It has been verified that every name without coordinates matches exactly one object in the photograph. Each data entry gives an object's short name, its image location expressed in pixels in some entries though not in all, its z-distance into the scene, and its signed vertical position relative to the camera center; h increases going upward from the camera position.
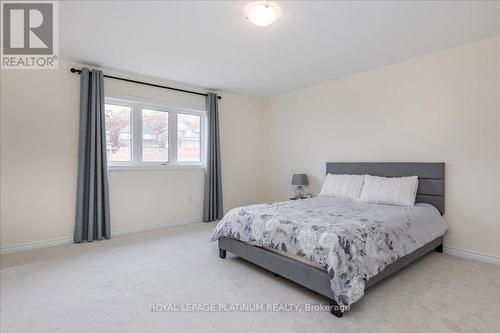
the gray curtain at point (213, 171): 4.82 -0.07
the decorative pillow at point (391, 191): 3.17 -0.31
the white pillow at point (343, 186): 3.69 -0.28
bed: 1.96 -0.64
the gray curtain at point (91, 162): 3.58 +0.08
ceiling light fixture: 2.29 +1.38
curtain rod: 3.57 +1.34
